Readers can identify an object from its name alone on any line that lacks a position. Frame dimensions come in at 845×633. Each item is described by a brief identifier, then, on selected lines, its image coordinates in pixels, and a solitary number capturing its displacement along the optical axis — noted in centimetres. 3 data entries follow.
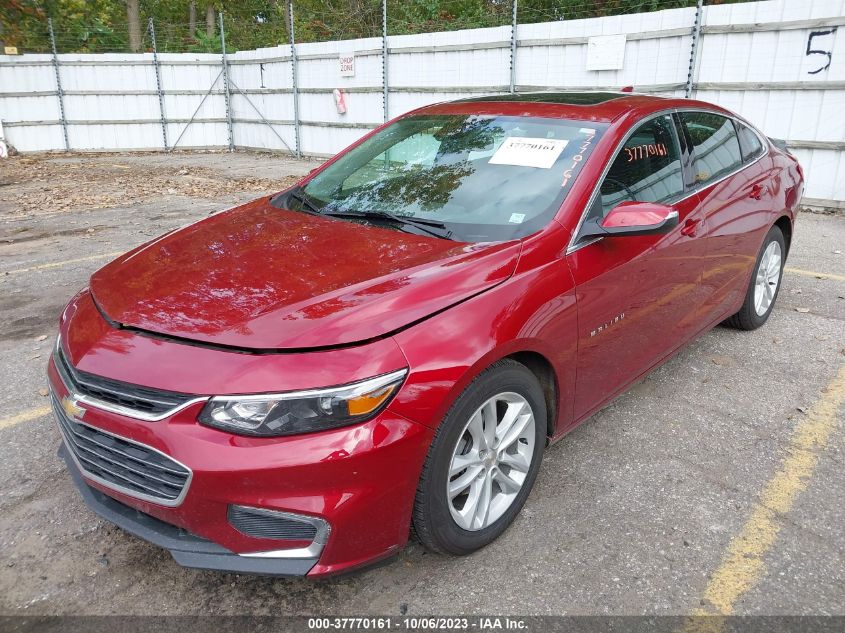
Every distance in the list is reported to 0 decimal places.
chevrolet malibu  199
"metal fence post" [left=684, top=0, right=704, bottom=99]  944
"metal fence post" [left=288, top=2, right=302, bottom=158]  1577
